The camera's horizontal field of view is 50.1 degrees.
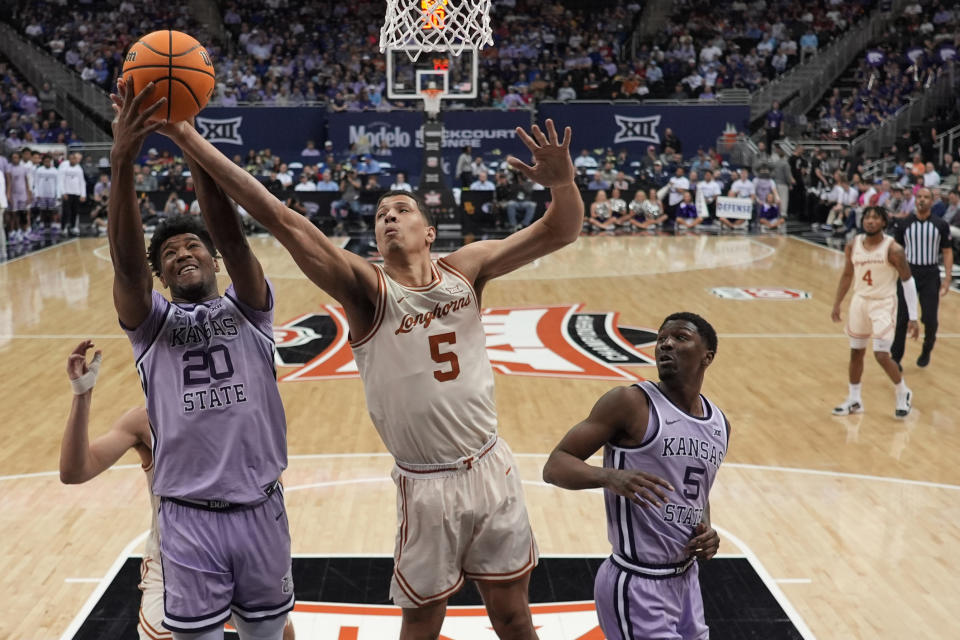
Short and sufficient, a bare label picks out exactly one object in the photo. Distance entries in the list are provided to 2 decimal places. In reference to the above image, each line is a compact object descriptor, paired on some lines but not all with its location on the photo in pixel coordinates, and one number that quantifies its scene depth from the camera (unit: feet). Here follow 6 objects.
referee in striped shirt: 32.32
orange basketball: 10.61
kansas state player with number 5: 11.28
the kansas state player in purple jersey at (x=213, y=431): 10.84
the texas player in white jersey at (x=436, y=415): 11.68
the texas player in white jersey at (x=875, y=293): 27.94
